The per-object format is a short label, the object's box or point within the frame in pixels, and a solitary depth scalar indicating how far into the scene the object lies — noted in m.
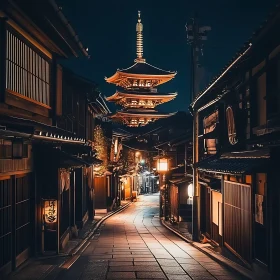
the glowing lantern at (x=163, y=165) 39.56
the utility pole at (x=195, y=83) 25.66
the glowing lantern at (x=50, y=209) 19.80
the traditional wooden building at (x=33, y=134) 14.95
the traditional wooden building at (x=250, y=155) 13.98
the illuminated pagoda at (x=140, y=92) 62.75
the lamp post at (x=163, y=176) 39.59
